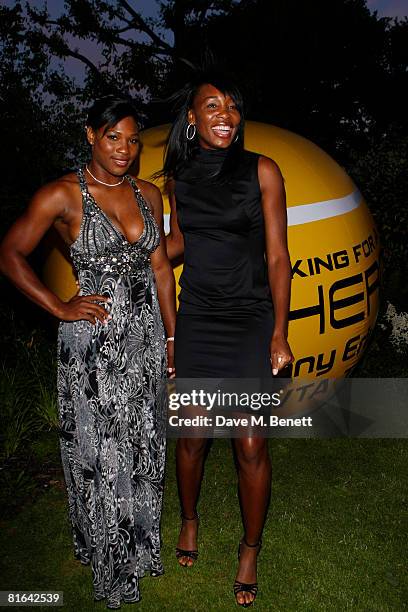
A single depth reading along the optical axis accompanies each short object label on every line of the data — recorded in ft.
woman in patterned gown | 10.12
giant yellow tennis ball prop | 14.05
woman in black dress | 10.53
